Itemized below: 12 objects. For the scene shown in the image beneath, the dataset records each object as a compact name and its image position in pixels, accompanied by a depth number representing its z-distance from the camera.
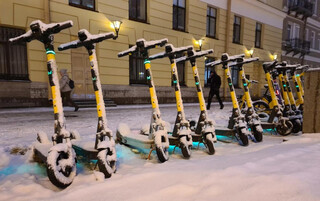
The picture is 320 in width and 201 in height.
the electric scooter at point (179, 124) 3.01
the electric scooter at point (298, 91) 5.50
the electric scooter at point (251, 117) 3.89
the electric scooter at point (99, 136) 2.23
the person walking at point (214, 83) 9.10
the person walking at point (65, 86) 7.27
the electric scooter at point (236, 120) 3.60
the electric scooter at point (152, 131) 2.77
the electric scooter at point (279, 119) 4.39
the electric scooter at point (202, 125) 3.21
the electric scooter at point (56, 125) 2.02
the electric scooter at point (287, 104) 4.53
